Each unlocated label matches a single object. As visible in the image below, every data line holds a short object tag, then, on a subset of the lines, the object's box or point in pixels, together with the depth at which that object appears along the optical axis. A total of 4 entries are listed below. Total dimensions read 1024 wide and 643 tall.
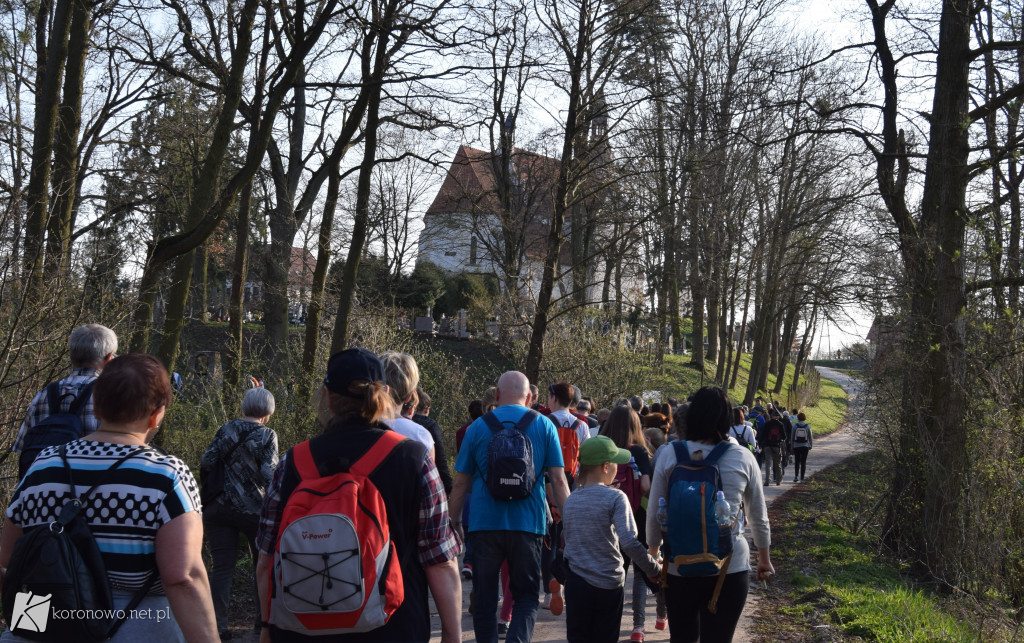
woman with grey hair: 6.19
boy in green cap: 5.12
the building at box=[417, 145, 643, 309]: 19.00
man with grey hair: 4.48
